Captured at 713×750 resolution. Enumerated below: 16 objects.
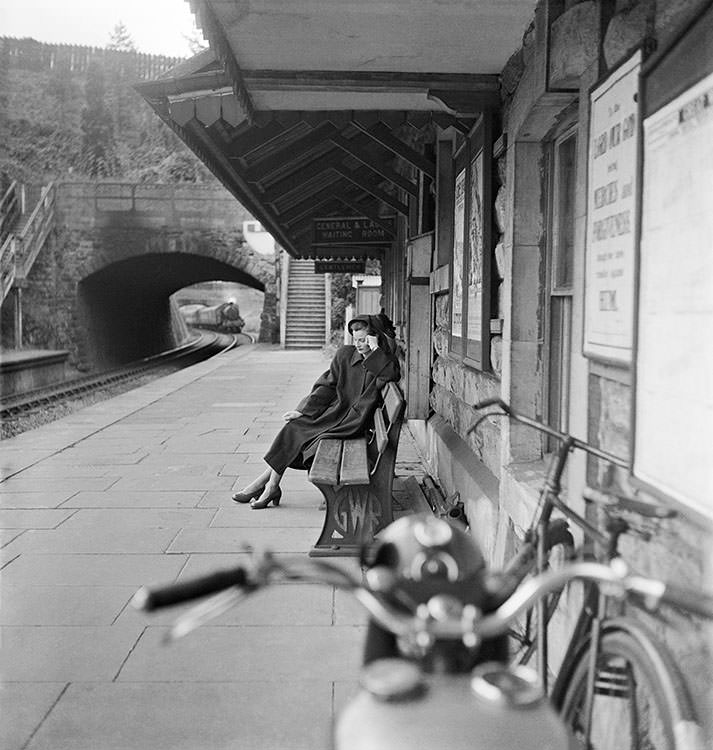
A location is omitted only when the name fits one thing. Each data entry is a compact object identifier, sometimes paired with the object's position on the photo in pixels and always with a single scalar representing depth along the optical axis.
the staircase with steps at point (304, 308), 30.84
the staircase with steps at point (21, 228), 27.42
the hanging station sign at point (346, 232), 12.44
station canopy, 3.91
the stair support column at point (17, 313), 27.50
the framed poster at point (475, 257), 5.16
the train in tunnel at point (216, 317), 55.75
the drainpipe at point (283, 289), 32.78
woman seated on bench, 6.32
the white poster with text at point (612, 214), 2.54
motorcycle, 1.39
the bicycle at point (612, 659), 1.69
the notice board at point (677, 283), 2.00
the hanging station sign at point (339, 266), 20.55
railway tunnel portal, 28.12
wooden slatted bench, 5.33
